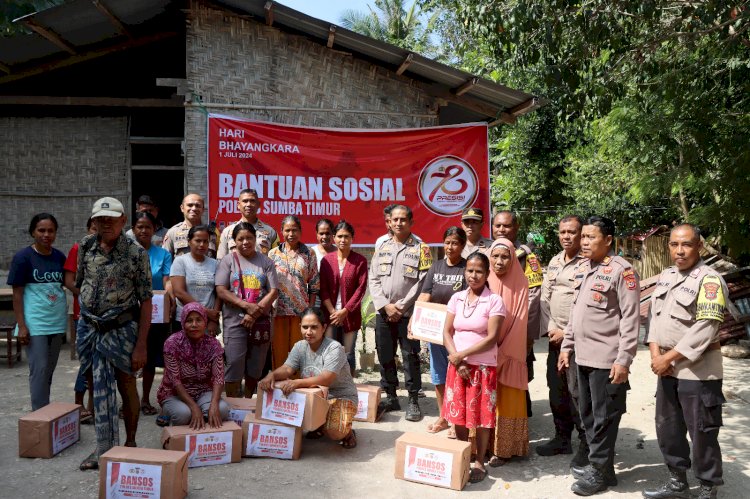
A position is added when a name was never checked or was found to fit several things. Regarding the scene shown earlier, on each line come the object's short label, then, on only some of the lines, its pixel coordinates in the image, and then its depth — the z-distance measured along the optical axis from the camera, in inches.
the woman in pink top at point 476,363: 177.0
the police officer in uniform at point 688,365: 153.8
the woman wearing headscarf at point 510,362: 185.6
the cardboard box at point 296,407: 181.3
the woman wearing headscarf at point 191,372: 185.2
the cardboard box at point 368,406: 220.4
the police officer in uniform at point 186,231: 230.8
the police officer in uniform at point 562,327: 192.4
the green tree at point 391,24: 1109.1
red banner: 314.5
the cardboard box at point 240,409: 195.3
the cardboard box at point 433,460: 166.2
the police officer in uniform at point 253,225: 235.8
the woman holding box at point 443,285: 209.2
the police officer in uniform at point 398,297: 227.0
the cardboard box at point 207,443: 173.9
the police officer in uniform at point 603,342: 163.3
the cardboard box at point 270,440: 184.5
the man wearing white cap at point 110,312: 168.2
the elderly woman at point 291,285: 229.9
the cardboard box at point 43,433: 180.9
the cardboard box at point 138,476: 149.7
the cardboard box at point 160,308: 214.1
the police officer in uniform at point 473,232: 228.4
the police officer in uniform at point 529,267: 204.8
